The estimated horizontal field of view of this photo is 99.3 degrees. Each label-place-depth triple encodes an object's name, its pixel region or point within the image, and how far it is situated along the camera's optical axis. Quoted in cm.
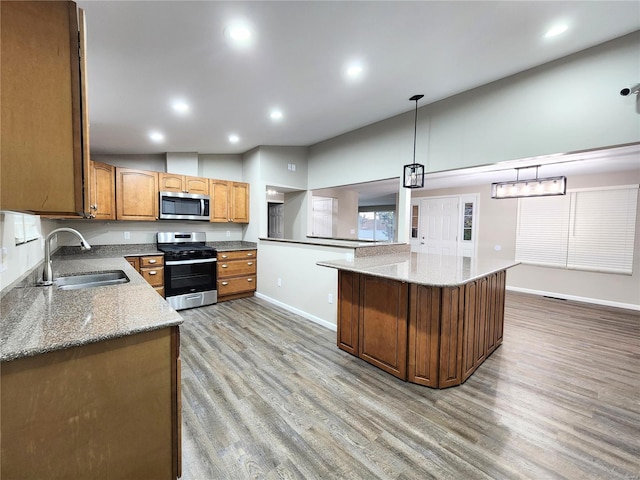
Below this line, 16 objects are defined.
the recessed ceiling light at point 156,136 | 372
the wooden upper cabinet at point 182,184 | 423
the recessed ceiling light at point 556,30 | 209
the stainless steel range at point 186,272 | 400
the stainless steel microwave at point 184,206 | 420
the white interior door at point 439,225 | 653
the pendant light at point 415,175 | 319
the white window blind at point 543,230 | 524
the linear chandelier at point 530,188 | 354
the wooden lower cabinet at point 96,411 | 94
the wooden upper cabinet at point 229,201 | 471
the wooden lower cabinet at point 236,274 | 448
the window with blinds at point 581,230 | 463
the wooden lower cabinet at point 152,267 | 380
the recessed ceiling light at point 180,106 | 289
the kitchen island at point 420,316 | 221
